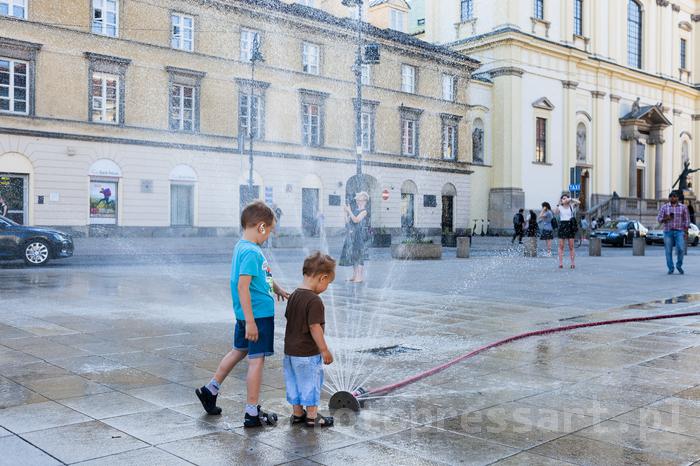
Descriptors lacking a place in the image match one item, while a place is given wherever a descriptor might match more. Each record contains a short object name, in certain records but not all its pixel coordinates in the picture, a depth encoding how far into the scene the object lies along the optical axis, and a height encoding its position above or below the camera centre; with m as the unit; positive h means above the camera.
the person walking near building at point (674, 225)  16.30 +0.01
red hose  5.29 -1.19
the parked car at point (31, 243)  18.58 -0.55
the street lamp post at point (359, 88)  23.38 +4.76
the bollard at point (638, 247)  26.99 -0.82
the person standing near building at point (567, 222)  18.25 +0.08
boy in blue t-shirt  4.41 -0.55
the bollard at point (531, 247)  25.12 -0.78
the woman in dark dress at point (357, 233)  13.58 -0.19
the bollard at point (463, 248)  24.30 -0.79
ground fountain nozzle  4.77 -1.18
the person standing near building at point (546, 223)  21.02 +0.06
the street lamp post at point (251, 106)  30.53 +5.67
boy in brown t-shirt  4.43 -0.75
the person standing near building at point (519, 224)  37.22 +0.05
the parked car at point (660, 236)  40.31 -0.61
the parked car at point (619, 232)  37.78 -0.36
